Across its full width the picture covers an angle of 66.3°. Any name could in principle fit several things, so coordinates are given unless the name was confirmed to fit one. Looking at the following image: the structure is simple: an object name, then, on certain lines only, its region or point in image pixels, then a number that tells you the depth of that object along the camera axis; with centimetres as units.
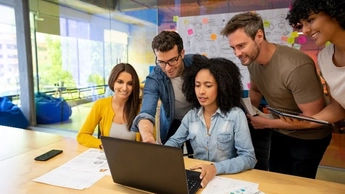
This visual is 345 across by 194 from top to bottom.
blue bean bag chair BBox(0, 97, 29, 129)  403
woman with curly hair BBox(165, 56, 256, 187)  141
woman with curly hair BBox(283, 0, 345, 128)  105
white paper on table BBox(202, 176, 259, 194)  107
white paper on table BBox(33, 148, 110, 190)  117
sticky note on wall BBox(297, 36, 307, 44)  277
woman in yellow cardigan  183
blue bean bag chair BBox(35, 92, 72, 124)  448
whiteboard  284
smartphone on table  147
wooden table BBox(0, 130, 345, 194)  109
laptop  95
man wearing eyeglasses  157
